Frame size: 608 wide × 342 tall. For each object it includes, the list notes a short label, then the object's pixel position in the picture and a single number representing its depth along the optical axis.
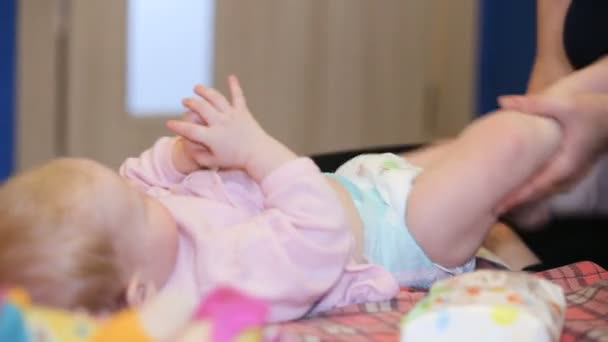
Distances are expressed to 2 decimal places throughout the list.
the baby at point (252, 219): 1.35
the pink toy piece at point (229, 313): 1.24
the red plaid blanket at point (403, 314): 1.41
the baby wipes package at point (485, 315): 1.31
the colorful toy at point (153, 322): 1.24
